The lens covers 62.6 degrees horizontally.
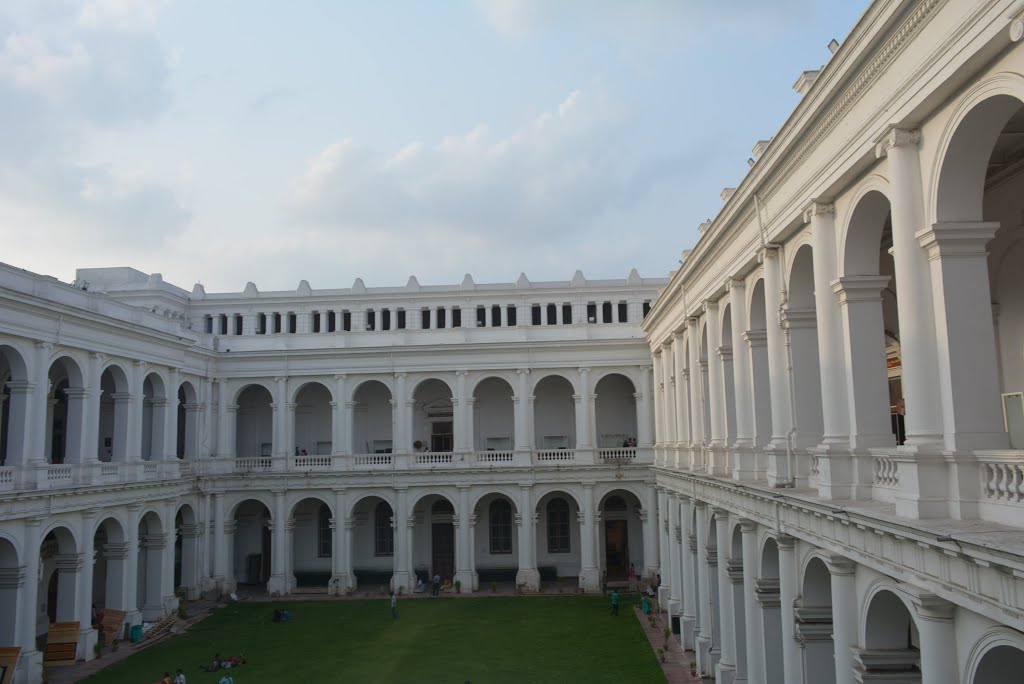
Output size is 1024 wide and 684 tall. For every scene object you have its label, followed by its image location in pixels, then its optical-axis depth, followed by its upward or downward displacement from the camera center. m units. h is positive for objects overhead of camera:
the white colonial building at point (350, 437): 35.44 +0.33
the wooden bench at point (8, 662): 26.39 -6.62
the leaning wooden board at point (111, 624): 32.94 -6.86
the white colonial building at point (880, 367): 10.17 +1.07
